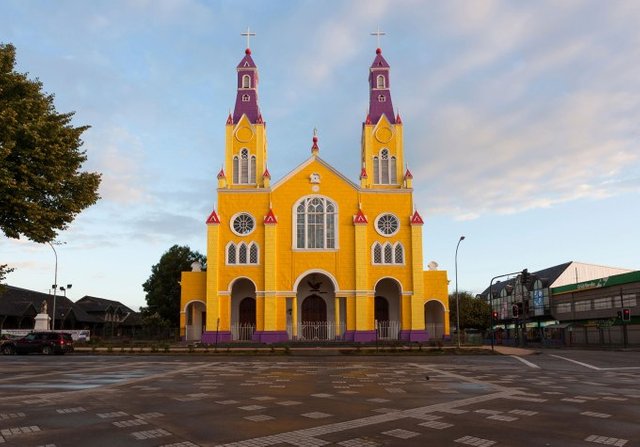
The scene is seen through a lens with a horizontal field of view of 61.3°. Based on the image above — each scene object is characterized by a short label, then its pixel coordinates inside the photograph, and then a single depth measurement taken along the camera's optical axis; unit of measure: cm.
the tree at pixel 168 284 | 5672
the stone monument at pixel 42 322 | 4225
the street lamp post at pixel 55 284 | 4835
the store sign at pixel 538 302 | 7451
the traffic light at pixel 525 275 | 3691
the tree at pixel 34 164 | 1720
